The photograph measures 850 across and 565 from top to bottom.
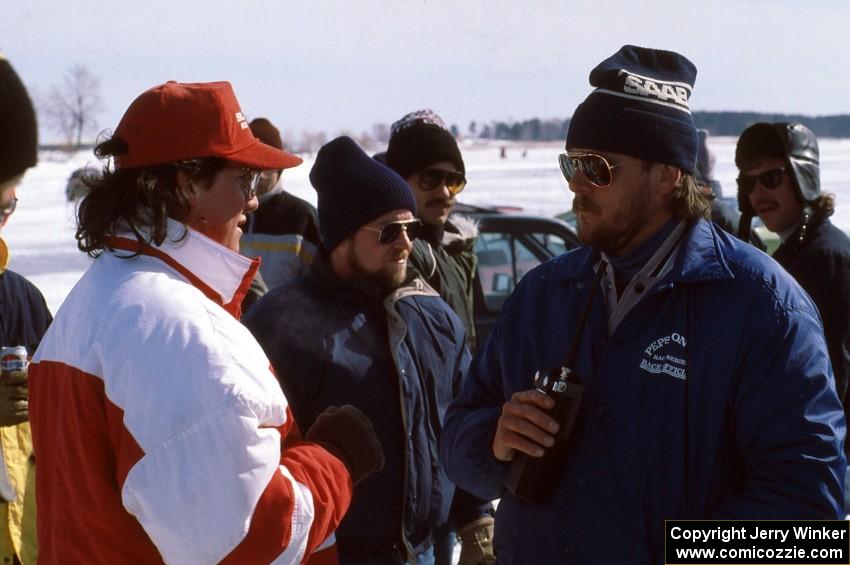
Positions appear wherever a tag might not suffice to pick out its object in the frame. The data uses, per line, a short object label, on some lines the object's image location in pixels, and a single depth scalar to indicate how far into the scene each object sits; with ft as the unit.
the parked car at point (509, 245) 23.50
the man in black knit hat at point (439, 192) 14.29
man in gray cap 13.30
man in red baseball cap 5.70
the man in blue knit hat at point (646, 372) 6.77
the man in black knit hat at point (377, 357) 10.03
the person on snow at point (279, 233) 17.34
